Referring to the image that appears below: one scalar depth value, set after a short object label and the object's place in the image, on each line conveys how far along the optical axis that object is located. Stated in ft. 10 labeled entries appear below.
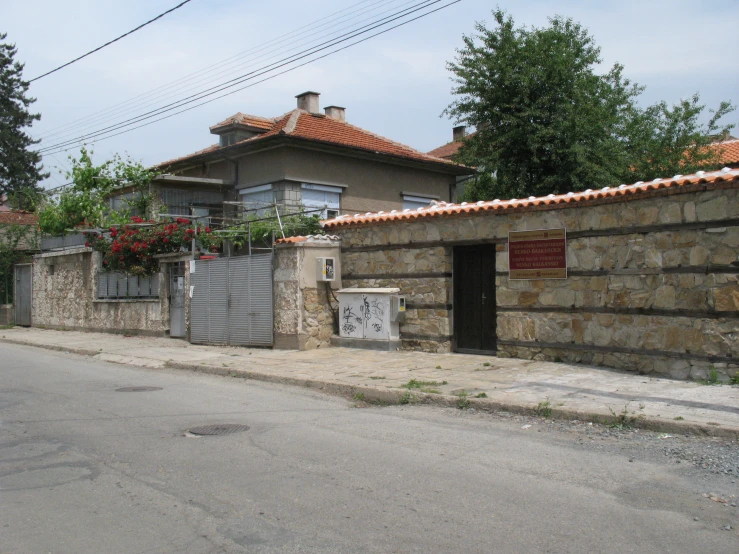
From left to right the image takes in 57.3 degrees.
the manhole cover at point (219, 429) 24.70
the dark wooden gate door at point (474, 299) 43.37
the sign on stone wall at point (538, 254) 38.50
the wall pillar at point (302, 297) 49.03
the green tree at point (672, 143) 80.33
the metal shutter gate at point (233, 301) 51.39
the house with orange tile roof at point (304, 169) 68.80
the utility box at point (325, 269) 48.93
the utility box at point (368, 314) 46.47
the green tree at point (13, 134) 153.28
